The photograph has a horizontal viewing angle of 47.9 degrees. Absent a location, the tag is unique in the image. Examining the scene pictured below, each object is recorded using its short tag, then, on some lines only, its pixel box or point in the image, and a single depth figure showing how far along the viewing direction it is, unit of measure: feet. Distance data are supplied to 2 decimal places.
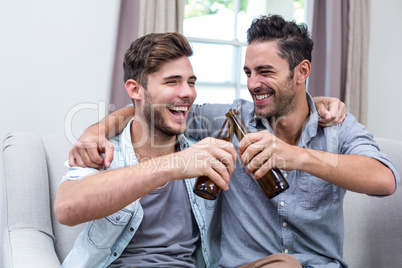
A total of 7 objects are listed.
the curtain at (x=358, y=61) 10.53
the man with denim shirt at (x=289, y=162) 4.32
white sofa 4.61
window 10.29
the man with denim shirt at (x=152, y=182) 3.90
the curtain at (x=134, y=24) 8.68
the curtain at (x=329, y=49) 10.37
